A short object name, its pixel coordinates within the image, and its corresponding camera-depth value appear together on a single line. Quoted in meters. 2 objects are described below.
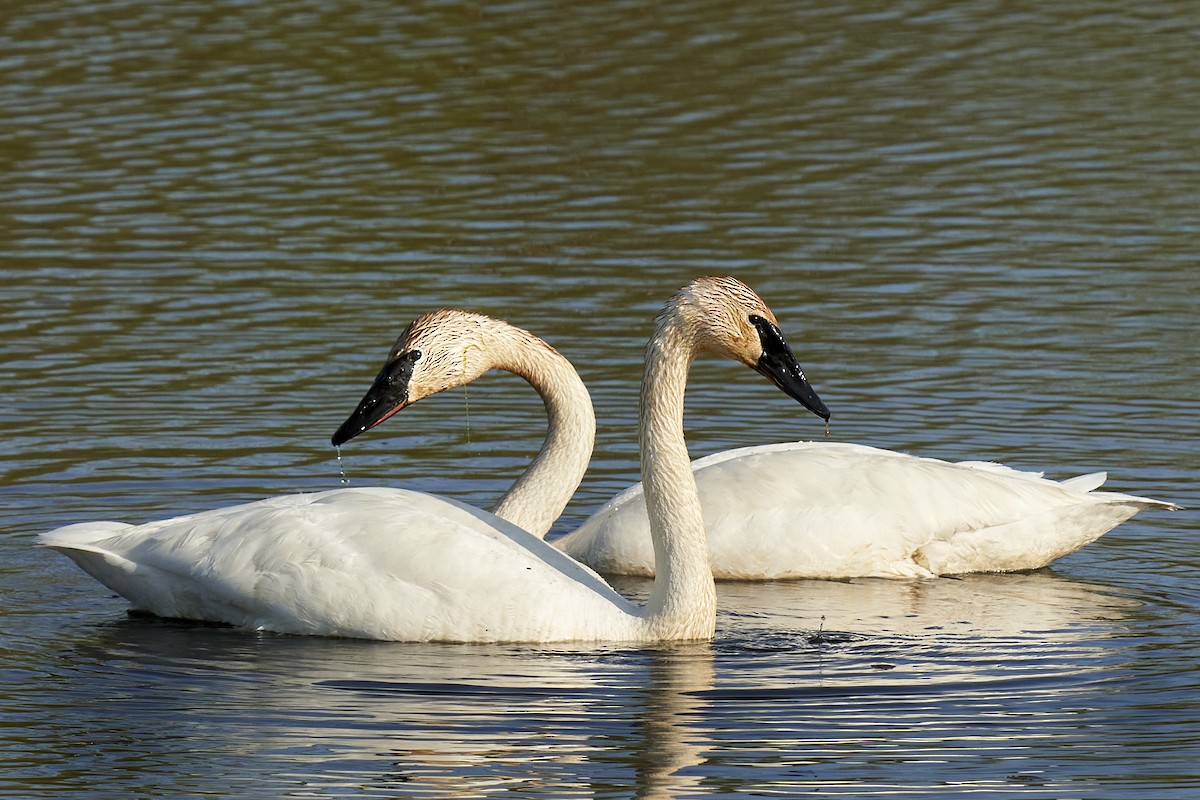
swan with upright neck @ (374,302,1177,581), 21.62
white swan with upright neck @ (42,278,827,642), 18.30
